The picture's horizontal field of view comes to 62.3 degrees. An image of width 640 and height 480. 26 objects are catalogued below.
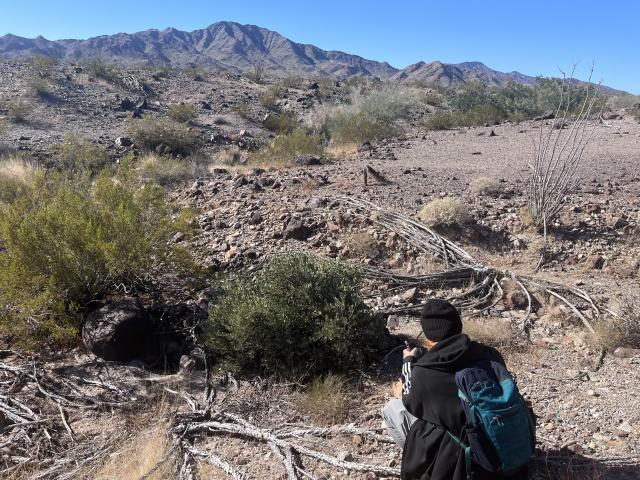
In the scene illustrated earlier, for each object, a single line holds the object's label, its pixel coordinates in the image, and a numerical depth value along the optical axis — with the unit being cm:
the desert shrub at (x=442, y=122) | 1938
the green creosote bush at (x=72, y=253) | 498
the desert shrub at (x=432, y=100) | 2788
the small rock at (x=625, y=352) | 442
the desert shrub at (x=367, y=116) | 1616
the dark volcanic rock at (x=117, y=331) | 488
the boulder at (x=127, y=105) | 2150
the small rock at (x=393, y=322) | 541
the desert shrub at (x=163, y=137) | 1598
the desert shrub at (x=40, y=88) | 2176
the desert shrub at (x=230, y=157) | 1436
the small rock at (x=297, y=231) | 703
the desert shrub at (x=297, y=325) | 457
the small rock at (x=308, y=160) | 1162
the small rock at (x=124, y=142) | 1592
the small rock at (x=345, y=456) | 348
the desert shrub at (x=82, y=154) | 1314
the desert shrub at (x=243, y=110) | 2206
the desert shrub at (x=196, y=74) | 2975
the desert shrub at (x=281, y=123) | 2045
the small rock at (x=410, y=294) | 576
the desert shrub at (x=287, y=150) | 1275
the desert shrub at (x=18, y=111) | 1856
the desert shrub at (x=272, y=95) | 2498
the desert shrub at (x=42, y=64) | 2520
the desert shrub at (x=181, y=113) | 2016
